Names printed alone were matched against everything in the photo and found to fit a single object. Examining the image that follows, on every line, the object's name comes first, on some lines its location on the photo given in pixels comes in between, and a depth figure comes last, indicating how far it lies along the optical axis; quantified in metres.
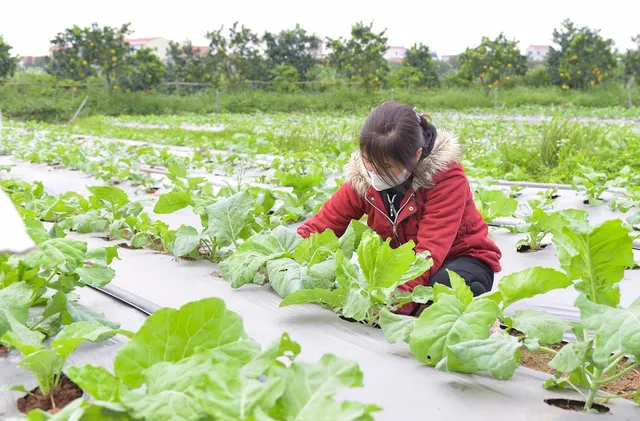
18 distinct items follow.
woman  2.13
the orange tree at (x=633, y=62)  23.16
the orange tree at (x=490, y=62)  24.28
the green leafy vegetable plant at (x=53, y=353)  1.21
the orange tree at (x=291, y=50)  26.52
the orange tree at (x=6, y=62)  22.58
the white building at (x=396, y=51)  68.38
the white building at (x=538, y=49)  60.88
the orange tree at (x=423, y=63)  25.80
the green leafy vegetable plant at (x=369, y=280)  1.71
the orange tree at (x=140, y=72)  22.88
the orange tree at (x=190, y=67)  24.92
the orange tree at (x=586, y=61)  23.52
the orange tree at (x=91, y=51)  22.70
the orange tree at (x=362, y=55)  23.88
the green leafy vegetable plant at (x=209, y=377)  0.92
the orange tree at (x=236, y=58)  24.62
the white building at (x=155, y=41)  62.34
